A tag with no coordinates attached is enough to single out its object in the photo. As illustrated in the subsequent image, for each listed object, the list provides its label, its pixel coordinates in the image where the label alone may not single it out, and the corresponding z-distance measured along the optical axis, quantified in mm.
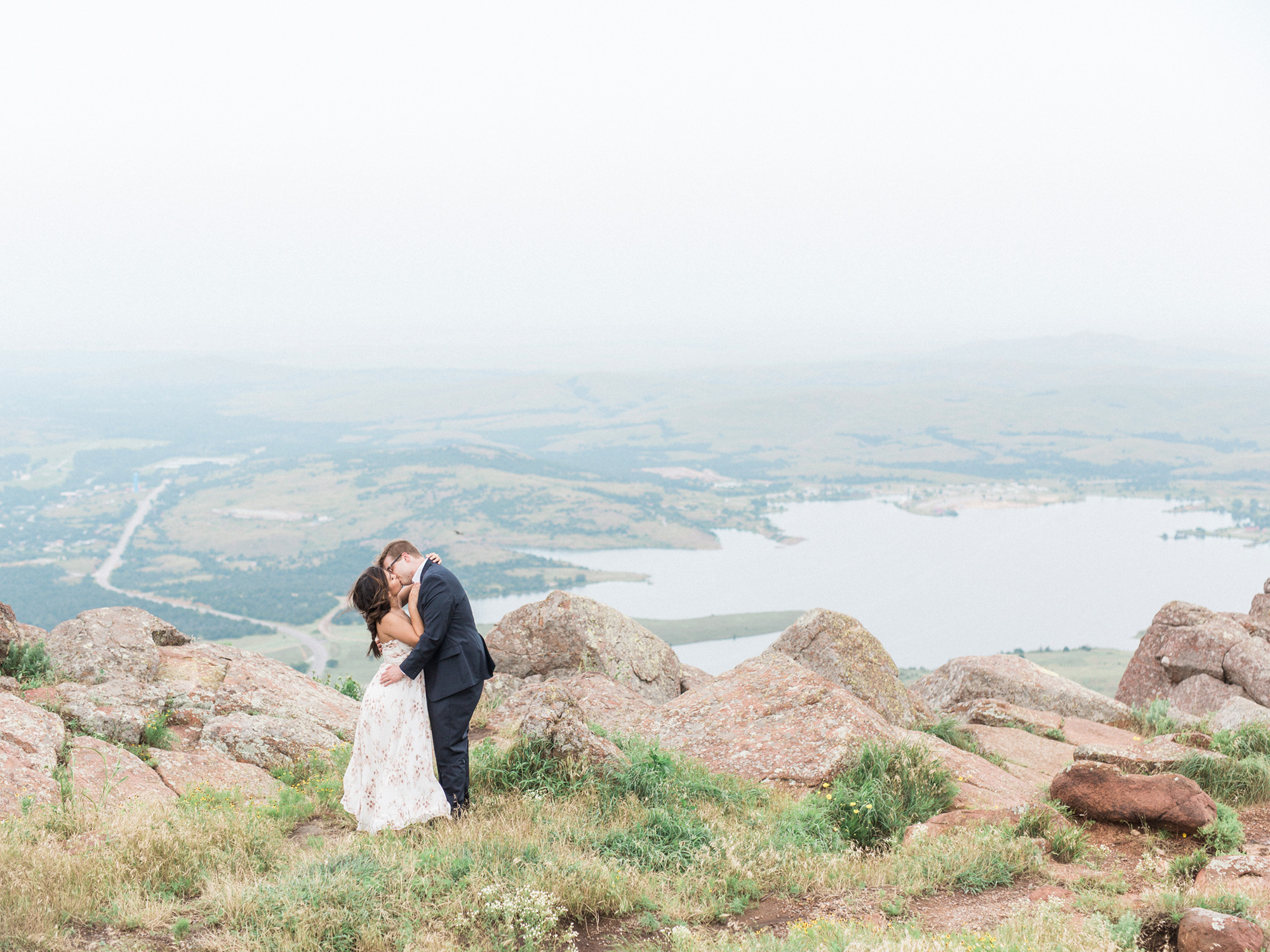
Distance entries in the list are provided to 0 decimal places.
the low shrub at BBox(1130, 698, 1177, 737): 13797
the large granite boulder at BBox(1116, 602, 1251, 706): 16672
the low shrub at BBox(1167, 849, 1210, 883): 6719
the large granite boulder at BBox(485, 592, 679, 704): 13758
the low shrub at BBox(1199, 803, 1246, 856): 7402
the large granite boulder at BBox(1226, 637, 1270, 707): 15805
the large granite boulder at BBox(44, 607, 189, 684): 11195
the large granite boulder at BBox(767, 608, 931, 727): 13211
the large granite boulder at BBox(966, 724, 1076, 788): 11109
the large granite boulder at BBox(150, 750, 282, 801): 8914
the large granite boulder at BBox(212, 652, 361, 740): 11086
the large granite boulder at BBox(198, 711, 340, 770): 9844
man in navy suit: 7363
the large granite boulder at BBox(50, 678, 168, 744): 9453
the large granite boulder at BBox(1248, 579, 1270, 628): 18781
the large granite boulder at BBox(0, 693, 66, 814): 7633
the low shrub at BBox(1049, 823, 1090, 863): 7273
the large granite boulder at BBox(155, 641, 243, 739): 10508
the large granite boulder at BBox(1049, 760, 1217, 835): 7723
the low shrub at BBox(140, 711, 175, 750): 9625
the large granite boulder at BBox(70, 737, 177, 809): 7984
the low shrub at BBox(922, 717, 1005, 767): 11375
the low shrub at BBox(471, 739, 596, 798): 8203
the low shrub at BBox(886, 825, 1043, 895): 6703
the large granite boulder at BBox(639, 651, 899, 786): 9469
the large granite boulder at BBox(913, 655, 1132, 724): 15297
